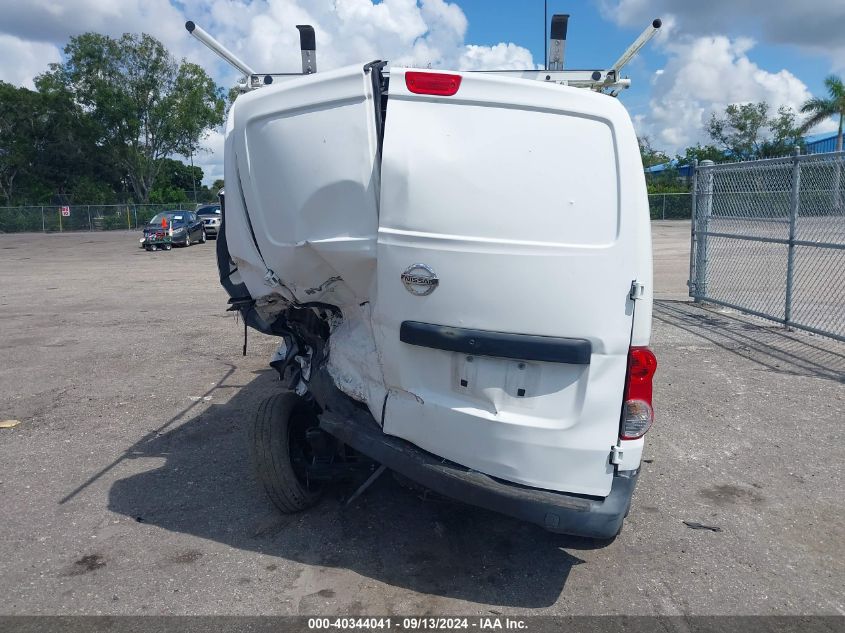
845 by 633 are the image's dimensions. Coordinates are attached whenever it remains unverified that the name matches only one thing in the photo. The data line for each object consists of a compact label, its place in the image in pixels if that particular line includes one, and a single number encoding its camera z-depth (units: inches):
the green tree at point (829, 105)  1925.4
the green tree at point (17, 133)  2005.4
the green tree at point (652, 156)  2278.5
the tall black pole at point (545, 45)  169.2
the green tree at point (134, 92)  1963.6
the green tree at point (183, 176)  3078.5
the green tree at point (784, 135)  2049.7
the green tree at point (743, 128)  2090.3
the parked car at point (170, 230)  1055.0
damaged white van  119.6
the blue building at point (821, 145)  2033.7
